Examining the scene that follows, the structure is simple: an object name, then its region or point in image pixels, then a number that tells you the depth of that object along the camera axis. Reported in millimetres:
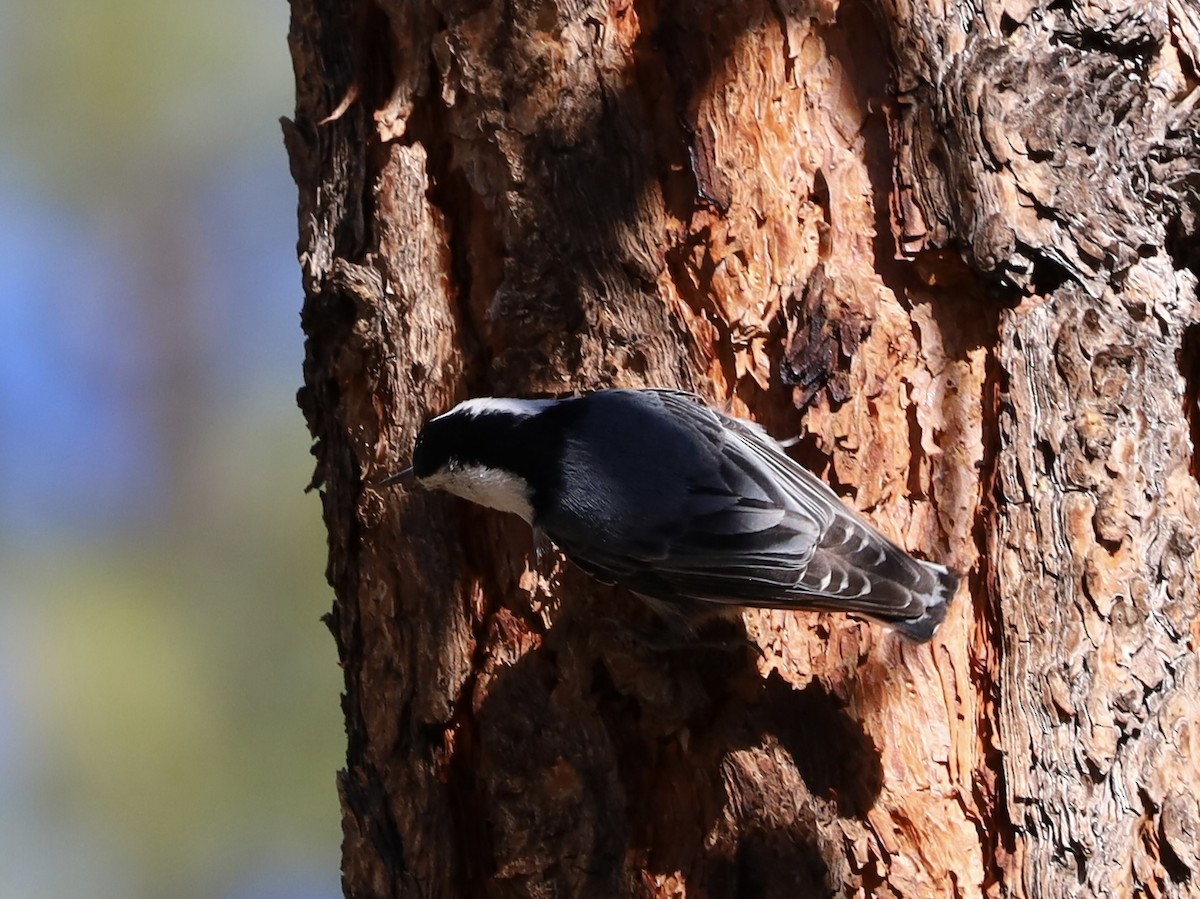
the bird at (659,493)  5010
